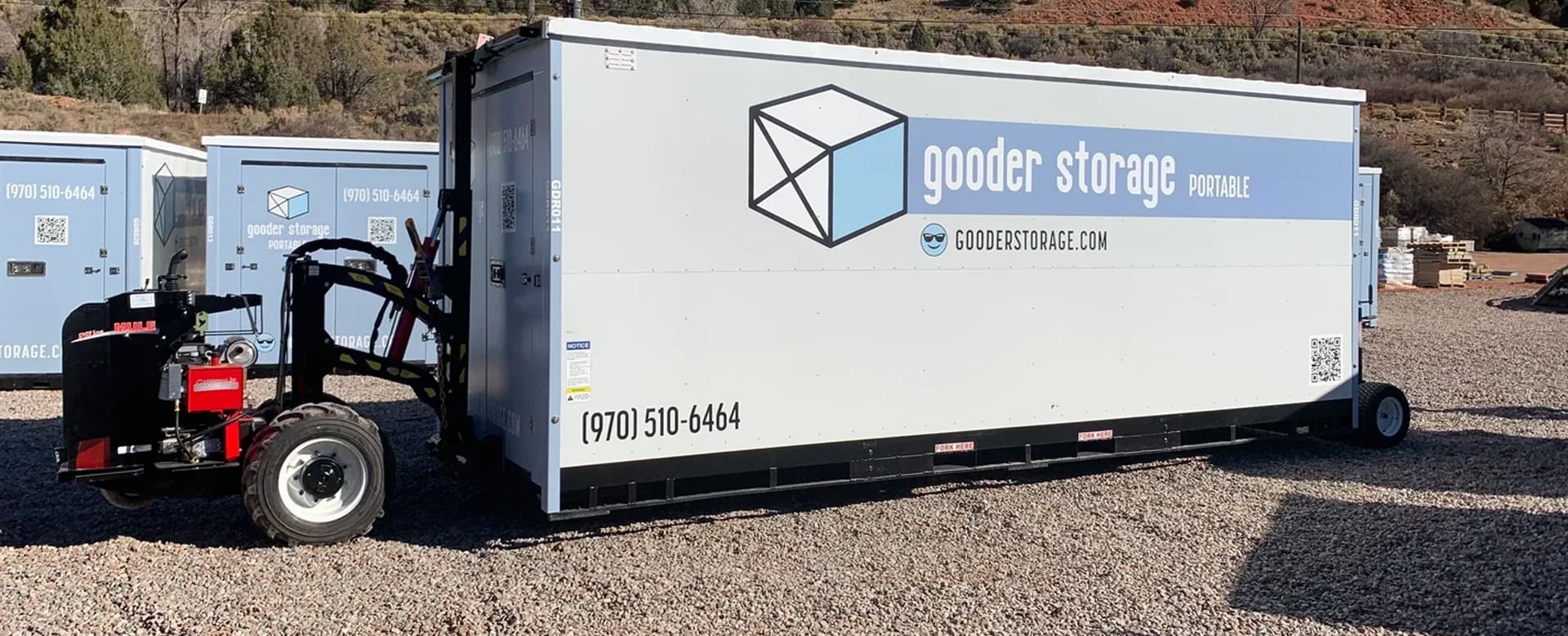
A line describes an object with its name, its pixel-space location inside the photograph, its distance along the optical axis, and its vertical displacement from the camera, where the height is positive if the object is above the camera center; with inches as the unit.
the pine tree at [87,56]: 1505.9 +267.6
